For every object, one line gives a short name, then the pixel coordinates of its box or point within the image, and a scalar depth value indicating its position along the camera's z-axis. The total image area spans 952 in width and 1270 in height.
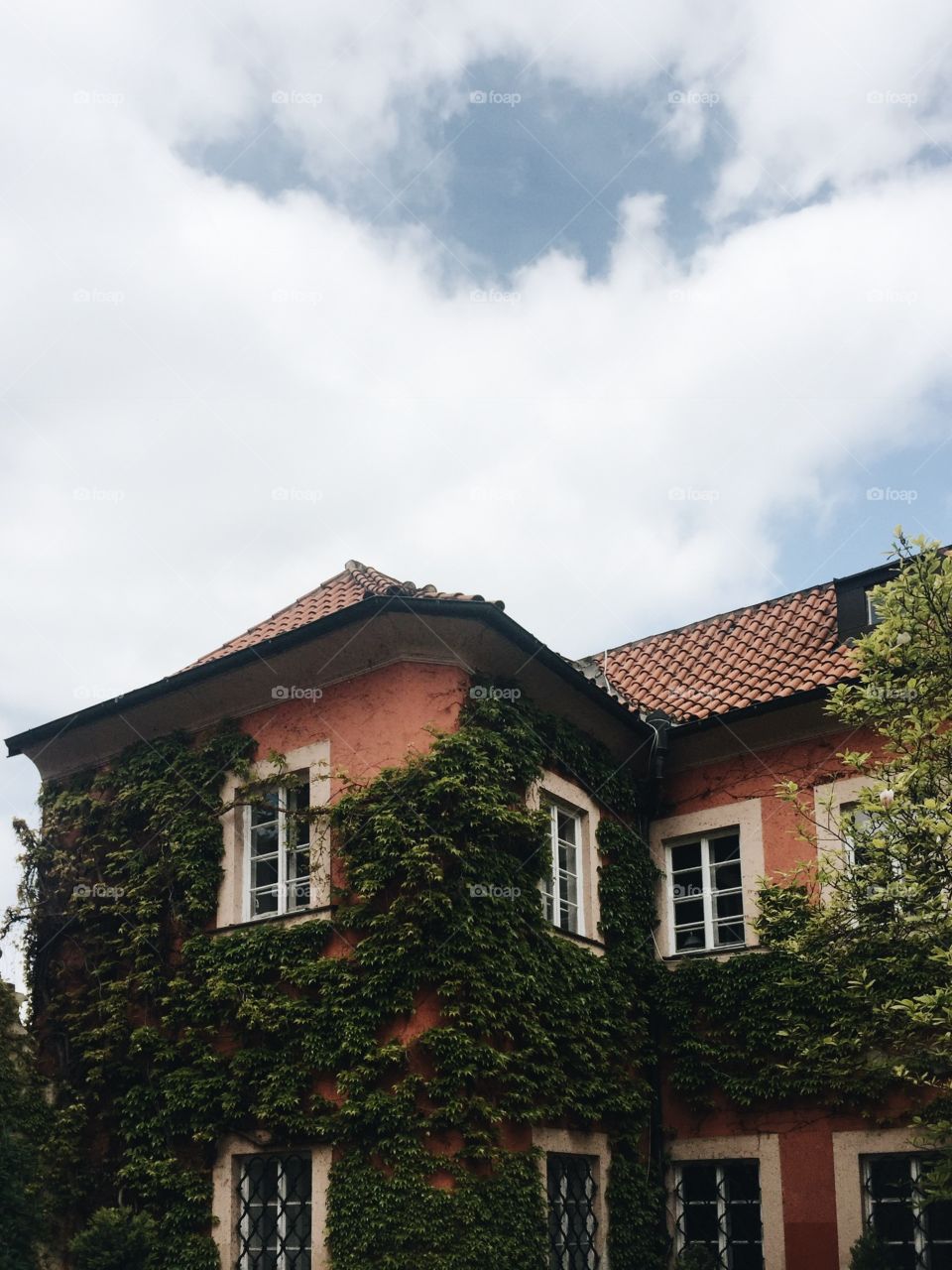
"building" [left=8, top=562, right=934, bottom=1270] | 13.04
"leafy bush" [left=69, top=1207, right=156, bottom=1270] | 12.70
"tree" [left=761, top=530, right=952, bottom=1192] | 10.93
